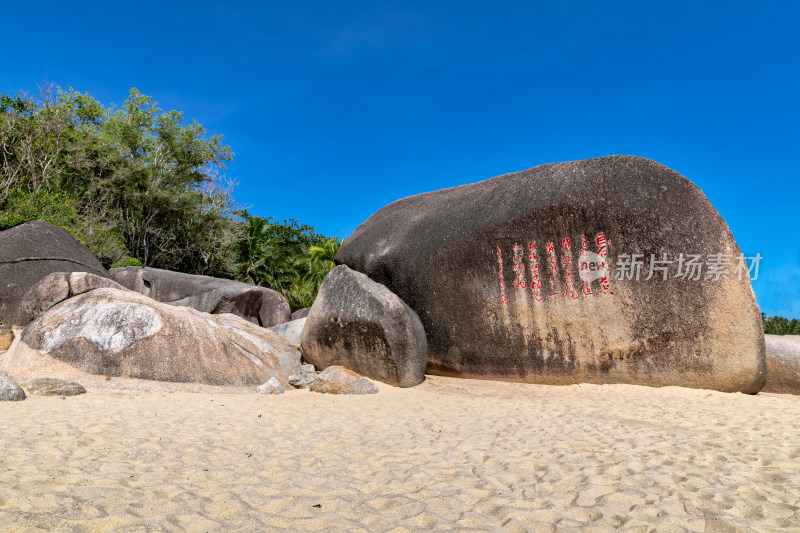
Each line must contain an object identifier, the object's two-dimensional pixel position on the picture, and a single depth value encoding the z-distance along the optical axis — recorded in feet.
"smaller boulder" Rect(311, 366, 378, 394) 20.59
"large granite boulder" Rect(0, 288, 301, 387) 19.55
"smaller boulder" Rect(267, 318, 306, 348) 30.40
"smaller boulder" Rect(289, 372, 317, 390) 21.57
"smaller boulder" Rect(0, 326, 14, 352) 24.90
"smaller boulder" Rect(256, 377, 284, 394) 20.24
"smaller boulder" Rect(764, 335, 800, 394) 21.43
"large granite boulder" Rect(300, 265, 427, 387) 22.95
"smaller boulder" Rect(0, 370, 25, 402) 15.62
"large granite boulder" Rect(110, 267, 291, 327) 43.70
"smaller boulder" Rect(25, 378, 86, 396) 16.76
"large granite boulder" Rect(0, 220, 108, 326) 34.47
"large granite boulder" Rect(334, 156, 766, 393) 20.20
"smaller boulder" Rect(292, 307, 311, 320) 48.67
